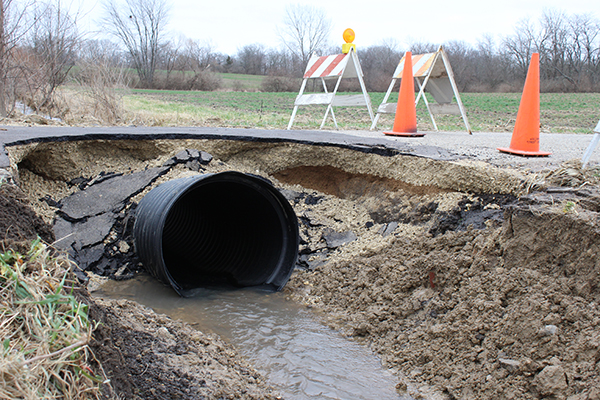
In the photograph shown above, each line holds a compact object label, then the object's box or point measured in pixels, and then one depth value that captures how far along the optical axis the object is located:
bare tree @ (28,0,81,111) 9.48
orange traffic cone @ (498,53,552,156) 4.94
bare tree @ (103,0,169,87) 45.09
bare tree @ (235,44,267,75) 62.94
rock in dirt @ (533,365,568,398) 2.19
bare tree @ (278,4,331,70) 49.75
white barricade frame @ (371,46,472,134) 7.60
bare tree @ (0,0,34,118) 8.30
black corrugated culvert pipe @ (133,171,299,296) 3.83
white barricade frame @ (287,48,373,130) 8.23
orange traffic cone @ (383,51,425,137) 6.89
